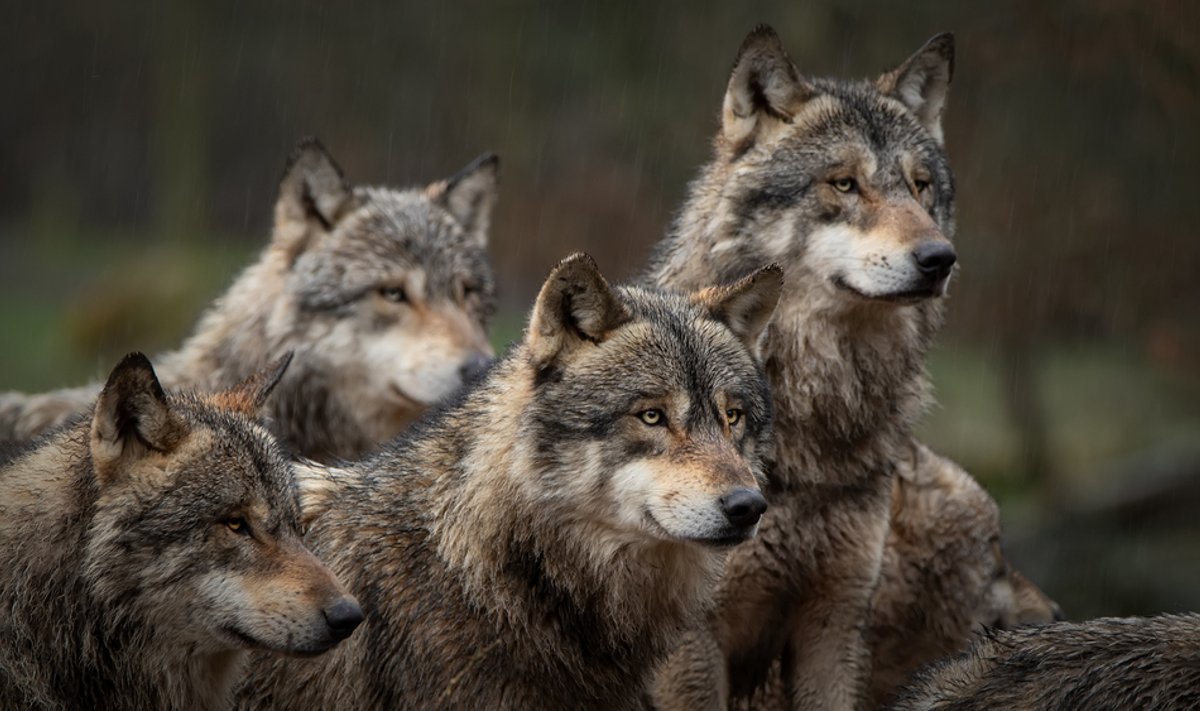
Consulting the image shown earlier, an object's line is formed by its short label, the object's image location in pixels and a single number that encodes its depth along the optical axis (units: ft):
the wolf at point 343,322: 49.85
